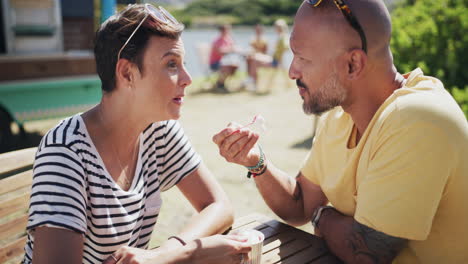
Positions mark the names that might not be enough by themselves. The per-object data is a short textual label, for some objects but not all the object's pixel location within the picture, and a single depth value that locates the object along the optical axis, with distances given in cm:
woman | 149
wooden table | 182
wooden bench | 197
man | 148
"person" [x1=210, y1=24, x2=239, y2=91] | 1261
